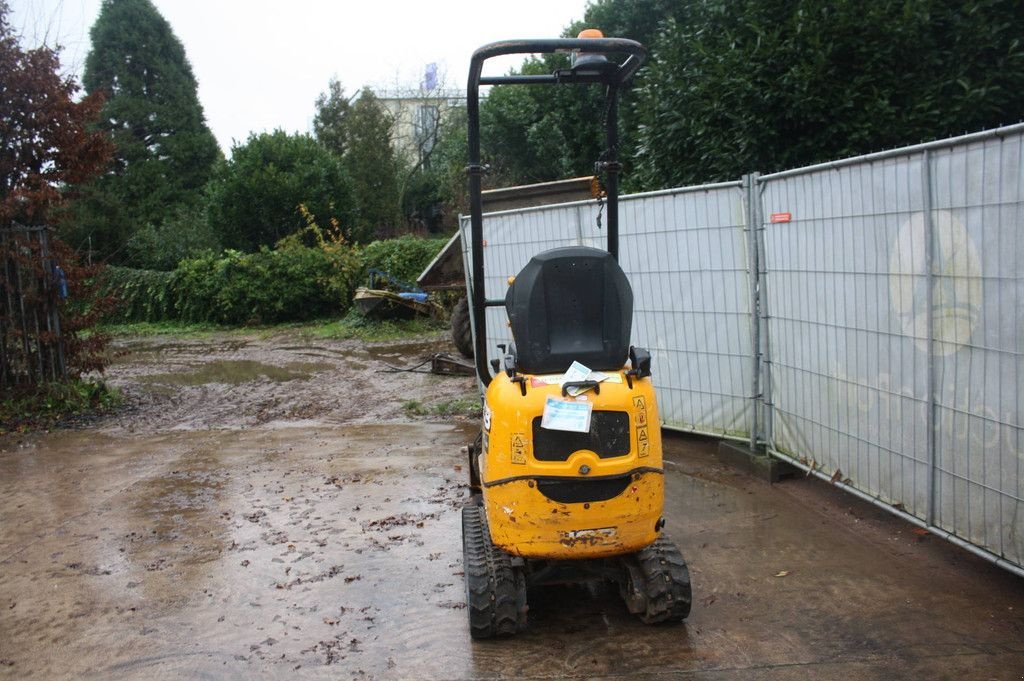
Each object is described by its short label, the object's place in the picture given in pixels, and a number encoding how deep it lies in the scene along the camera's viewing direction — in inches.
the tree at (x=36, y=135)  358.3
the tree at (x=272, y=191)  956.0
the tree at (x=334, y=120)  1323.7
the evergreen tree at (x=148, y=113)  1198.9
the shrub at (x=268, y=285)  832.9
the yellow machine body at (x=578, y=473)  143.8
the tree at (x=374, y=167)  1203.2
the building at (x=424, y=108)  1407.5
